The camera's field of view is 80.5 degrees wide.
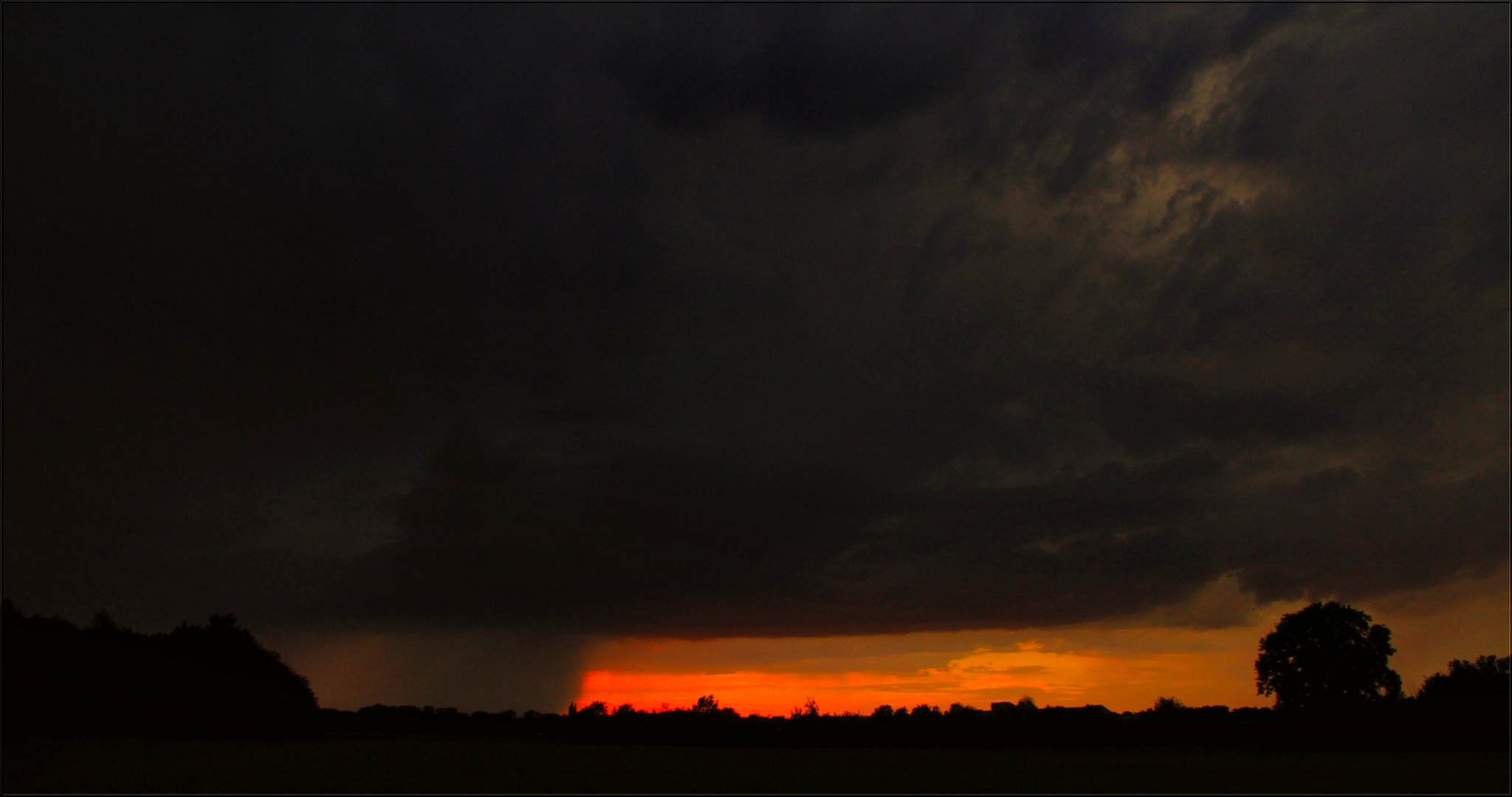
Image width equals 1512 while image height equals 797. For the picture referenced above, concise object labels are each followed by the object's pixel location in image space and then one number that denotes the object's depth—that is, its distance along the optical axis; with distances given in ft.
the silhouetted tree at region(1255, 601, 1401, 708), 301.22
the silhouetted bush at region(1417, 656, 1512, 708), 232.94
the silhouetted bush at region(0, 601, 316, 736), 197.47
